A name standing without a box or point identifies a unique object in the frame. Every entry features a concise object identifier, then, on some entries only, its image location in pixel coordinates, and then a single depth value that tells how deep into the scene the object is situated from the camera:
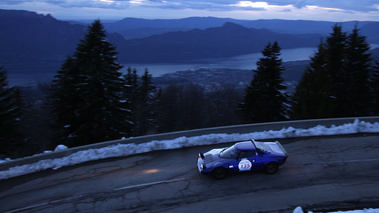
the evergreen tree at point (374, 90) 23.03
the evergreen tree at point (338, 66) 23.02
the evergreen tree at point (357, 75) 22.95
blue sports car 9.16
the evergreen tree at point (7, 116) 16.93
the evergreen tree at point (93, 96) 20.02
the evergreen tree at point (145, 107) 24.83
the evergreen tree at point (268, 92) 24.34
